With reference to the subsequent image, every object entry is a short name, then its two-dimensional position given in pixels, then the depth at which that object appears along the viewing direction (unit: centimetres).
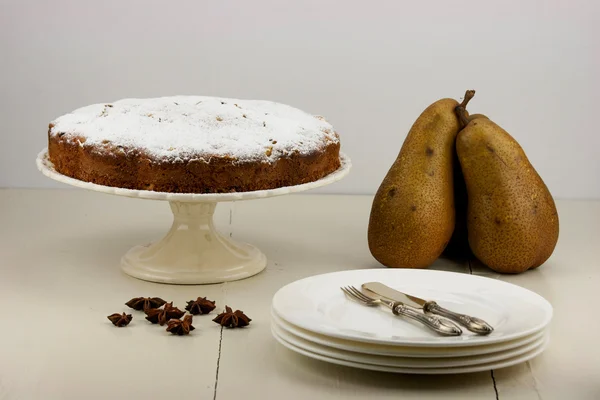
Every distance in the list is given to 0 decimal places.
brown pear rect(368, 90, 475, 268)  107
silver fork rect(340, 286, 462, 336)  84
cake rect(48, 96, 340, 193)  100
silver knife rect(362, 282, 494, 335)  84
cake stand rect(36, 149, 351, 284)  106
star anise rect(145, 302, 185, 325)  95
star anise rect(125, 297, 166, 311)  98
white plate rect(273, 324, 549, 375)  82
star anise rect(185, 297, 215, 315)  98
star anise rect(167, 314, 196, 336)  93
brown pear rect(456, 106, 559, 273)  107
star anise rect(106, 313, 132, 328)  95
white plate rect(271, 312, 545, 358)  81
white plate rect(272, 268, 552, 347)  82
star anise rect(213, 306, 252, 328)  94
